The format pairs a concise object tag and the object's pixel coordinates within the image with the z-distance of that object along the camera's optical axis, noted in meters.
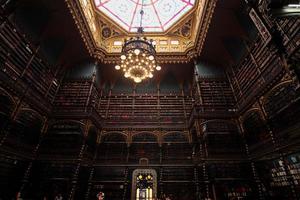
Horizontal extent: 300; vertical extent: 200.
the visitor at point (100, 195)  7.26
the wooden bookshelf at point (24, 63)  6.46
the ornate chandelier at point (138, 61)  6.86
